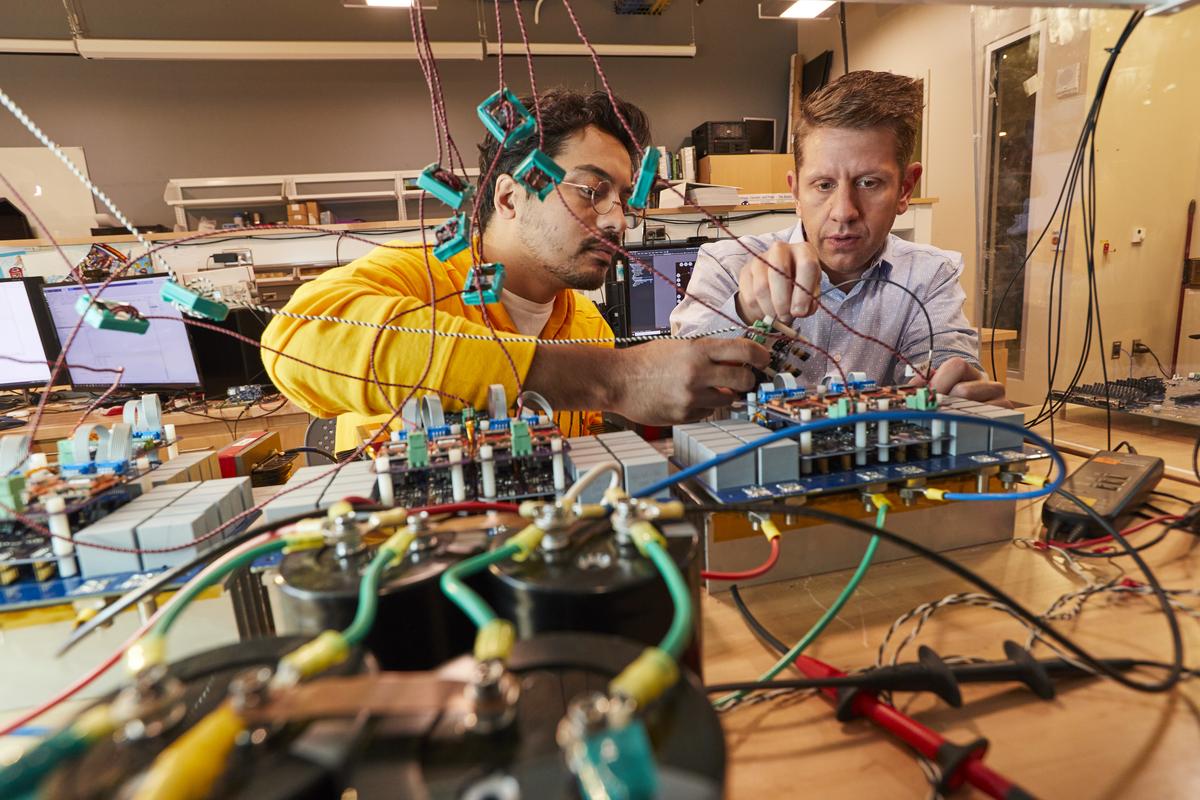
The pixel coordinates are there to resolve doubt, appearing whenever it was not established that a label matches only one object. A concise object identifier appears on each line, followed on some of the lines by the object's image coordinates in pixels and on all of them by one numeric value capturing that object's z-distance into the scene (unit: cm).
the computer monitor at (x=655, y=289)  255
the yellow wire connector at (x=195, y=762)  19
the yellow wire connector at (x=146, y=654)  26
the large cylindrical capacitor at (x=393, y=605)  32
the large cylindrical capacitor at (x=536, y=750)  21
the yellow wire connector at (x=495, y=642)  26
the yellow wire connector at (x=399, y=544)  34
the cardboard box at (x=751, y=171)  388
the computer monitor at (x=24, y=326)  217
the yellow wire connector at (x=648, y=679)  22
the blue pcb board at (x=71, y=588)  51
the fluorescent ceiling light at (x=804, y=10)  216
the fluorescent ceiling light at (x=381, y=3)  257
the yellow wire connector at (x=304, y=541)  37
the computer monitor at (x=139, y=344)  213
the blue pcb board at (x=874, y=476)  63
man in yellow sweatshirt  87
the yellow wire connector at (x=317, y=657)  24
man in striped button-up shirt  113
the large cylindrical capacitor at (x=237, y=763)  21
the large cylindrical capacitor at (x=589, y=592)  31
